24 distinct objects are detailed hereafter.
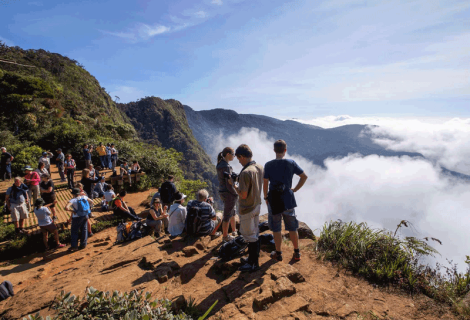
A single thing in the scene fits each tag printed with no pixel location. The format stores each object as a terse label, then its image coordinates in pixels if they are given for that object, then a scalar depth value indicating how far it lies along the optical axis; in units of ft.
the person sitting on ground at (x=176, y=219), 17.72
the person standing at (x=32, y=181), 25.40
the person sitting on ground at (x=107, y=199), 28.71
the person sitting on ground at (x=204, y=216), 16.71
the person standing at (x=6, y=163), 34.24
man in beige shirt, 11.02
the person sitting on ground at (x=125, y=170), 37.80
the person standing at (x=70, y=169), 33.83
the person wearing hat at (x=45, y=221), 19.17
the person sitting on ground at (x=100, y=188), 32.58
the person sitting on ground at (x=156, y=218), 20.31
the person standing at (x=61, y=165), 37.93
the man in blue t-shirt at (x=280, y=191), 12.10
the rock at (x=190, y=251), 14.43
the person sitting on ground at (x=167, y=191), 22.00
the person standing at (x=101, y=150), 42.74
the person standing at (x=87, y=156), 39.91
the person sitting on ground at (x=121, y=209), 23.88
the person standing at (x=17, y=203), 21.16
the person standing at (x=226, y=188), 14.06
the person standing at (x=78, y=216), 19.45
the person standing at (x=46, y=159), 34.07
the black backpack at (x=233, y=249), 12.93
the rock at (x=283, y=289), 9.45
